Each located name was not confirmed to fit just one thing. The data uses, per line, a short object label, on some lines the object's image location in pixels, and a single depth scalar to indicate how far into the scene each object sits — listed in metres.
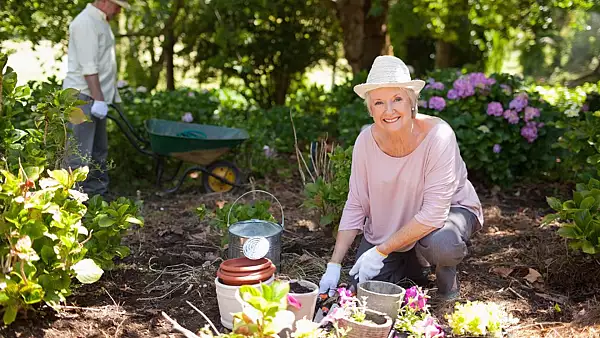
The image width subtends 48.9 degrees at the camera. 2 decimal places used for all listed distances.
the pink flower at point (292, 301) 2.33
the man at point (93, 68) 4.64
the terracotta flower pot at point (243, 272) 2.56
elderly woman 2.76
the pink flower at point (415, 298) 2.48
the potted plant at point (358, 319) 2.36
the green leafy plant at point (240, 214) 3.41
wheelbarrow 4.98
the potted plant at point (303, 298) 2.46
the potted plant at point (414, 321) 2.33
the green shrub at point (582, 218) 2.92
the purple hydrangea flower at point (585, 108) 5.34
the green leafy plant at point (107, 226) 2.81
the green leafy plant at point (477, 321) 2.33
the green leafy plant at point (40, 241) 2.30
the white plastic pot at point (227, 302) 2.55
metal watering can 3.02
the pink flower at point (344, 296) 2.49
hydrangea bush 5.02
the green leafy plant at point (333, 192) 3.55
